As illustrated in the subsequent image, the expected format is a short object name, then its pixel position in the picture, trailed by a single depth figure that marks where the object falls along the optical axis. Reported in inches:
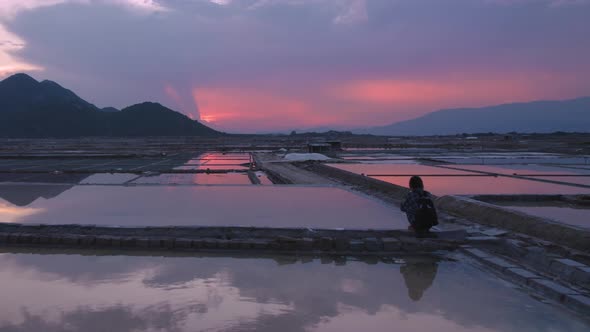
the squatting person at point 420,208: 192.1
